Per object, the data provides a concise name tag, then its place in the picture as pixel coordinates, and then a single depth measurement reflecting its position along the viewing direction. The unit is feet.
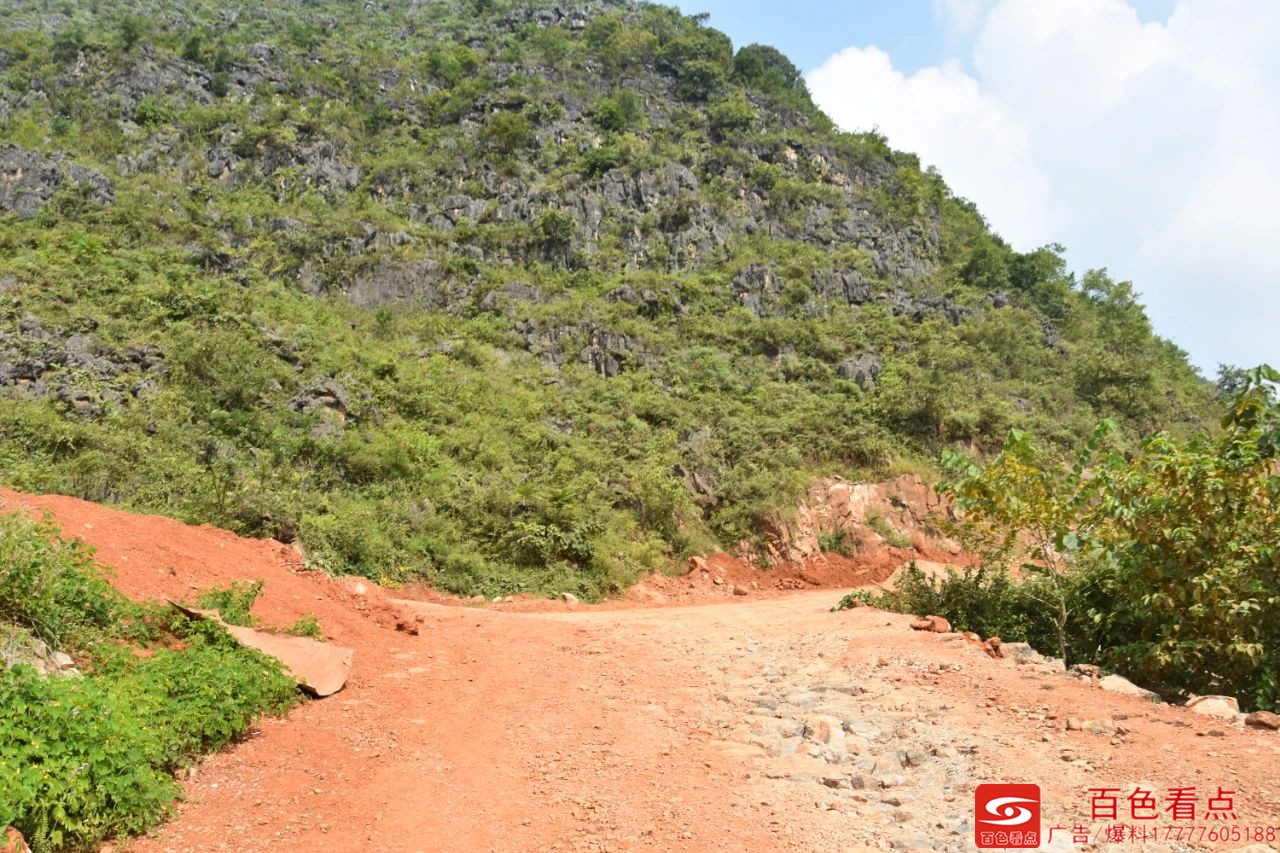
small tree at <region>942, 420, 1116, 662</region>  26.08
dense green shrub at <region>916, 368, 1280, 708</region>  20.44
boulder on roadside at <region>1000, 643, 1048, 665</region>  24.30
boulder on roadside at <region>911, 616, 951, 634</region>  28.17
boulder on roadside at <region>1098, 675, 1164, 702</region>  20.80
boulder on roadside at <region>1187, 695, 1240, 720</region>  18.57
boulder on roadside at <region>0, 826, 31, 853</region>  11.02
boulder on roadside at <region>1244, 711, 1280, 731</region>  17.17
